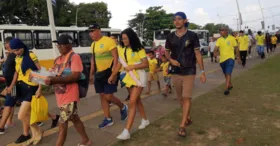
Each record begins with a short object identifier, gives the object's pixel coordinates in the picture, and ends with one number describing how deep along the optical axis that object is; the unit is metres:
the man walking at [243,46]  13.27
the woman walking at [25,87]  4.25
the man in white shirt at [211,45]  16.75
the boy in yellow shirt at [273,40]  21.68
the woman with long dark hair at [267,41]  19.08
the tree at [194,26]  81.70
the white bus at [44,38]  13.06
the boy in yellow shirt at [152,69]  7.62
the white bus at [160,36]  26.86
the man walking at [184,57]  4.22
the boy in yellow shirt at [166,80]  7.36
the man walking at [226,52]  7.14
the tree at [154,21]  53.03
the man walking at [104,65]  4.59
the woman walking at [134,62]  4.21
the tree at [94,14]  46.09
